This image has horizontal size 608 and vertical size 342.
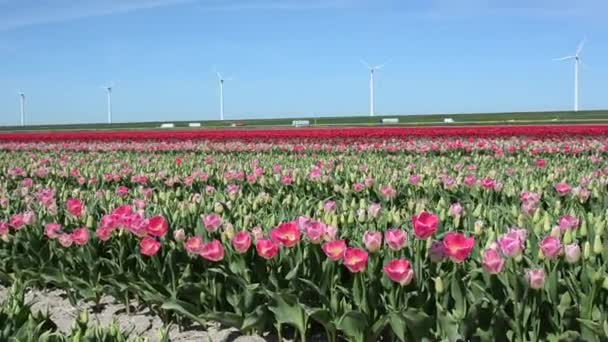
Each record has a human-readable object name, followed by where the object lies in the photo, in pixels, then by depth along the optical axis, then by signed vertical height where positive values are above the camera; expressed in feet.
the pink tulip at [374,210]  14.01 -1.92
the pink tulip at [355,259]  10.08 -2.14
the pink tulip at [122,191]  21.55 -2.15
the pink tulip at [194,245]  12.12 -2.25
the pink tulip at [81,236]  13.85 -2.34
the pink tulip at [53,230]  14.49 -2.30
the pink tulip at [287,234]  11.44 -1.97
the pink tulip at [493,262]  9.40 -2.07
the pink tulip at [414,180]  22.87 -2.05
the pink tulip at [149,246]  12.53 -2.33
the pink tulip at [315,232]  11.31 -1.90
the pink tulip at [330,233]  11.48 -1.97
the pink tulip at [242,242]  11.60 -2.11
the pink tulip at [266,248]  11.25 -2.17
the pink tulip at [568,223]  11.79 -1.93
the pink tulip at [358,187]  22.43 -2.22
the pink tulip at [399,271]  9.64 -2.24
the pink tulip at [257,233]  12.36 -2.11
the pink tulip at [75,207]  15.69 -1.94
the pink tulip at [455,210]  14.30 -1.98
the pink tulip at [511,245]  9.65 -1.89
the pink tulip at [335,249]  10.68 -2.10
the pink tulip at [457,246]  9.79 -1.91
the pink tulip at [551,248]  9.73 -1.95
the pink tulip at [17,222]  15.15 -2.18
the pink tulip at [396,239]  10.33 -1.89
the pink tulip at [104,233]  13.69 -2.24
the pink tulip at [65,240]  14.14 -2.45
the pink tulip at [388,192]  19.25 -2.08
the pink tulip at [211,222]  13.06 -1.97
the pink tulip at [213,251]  11.56 -2.27
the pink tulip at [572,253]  9.74 -2.03
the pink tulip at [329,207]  15.14 -1.98
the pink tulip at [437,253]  10.32 -2.12
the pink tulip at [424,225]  10.41 -1.67
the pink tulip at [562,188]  18.45 -1.99
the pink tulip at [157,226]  12.64 -1.97
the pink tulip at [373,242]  10.42 -1.93
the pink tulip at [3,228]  15.06 -2.32
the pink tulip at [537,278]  9.11 -2.26
